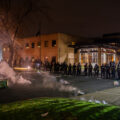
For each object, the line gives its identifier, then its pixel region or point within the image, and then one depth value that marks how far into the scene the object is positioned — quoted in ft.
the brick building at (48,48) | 124.98
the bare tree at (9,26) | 86.28
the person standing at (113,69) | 59.31
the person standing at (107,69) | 60.58
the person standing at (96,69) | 65.18
